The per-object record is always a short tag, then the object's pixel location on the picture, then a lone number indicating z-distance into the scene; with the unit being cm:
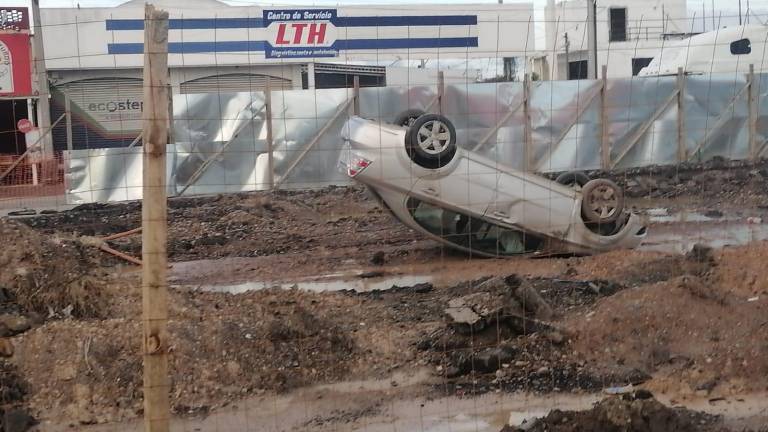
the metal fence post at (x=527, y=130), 1995
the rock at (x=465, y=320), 740
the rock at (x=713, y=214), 1518
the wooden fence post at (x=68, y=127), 1377
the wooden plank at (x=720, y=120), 2112
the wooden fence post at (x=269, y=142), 1889
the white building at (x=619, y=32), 3338
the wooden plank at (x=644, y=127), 2069
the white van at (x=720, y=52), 2467
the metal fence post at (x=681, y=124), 2083
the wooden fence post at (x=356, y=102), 1927
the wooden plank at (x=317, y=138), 1912
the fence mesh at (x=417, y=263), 652
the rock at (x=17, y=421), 605
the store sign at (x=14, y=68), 2736
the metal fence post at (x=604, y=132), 2047
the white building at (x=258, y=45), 3216
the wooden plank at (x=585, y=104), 2044
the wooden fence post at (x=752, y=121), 2117
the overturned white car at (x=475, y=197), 1045
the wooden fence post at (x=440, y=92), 1925
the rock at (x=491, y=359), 694
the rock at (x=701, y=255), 963
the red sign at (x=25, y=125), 2260
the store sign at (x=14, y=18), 2836
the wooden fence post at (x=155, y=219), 430
